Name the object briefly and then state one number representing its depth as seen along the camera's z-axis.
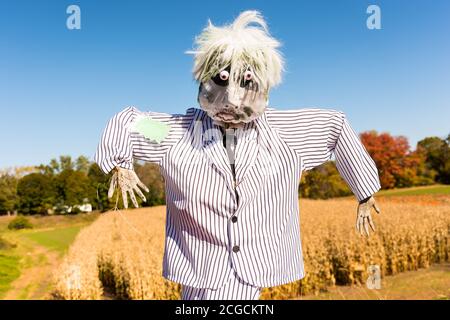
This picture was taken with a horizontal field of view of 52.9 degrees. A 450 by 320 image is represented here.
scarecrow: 1.98
